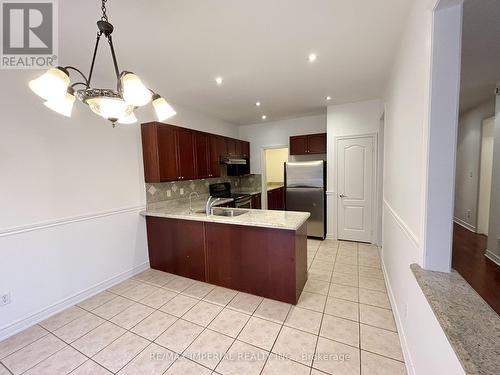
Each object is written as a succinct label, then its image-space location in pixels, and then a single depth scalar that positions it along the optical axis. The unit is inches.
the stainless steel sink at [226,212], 114.0
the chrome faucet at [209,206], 110.4
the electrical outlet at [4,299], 75.2
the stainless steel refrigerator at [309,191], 162.6
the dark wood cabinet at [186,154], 132.6
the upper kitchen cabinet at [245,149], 202.2
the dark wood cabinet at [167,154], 121.3
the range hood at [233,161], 172.8
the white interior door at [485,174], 143.3
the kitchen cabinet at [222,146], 167.3
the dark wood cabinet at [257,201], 199.6
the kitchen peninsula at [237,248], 87.4
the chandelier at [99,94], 42.5
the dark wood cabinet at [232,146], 178.9
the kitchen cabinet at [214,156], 157.8
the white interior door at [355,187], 150.0
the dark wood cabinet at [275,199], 224.2
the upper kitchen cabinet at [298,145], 180.0
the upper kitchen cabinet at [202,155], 146.1
